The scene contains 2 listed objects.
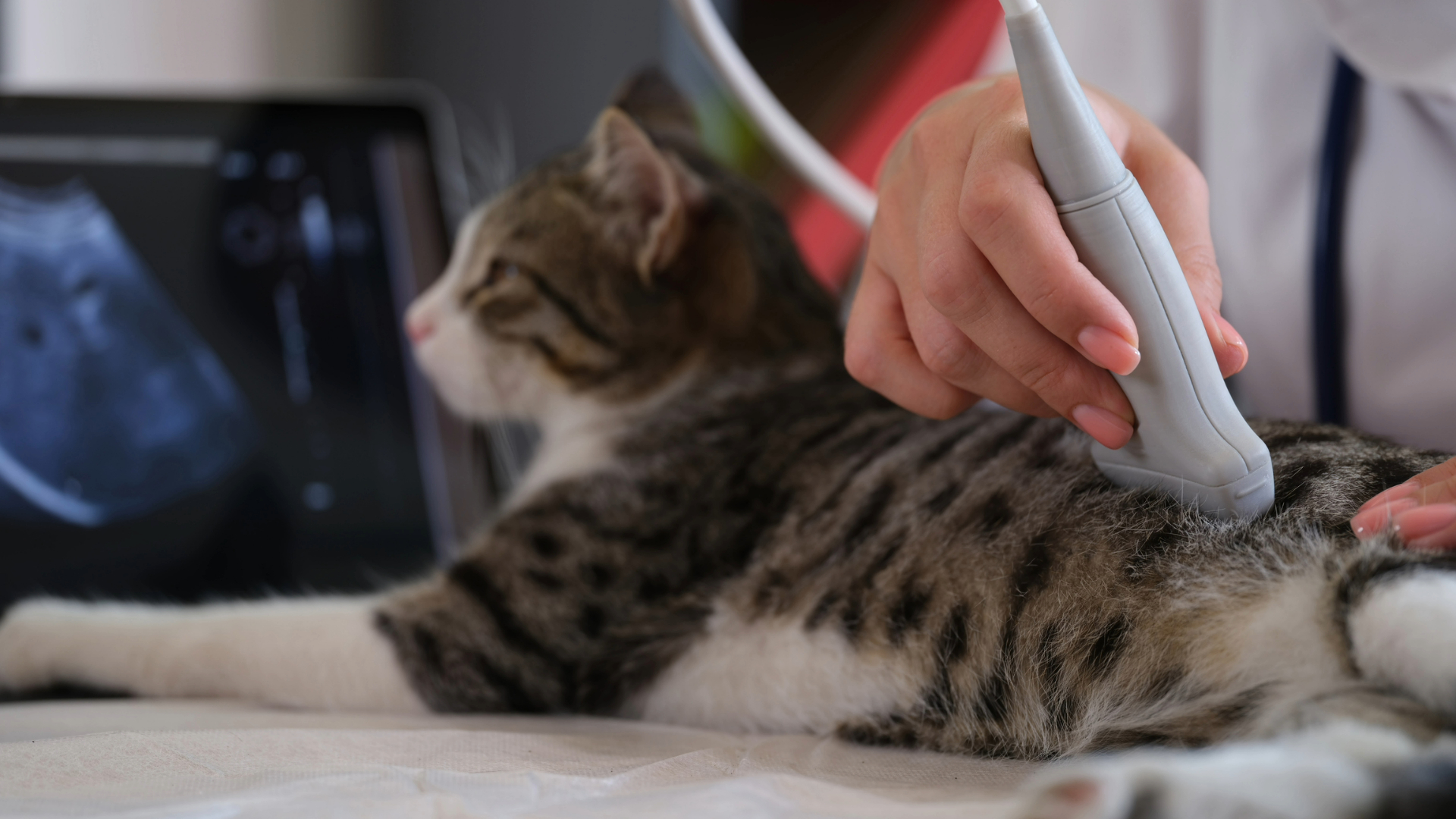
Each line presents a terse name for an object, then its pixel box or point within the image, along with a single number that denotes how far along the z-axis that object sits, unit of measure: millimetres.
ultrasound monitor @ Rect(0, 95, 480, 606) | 937
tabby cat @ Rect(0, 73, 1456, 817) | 429
